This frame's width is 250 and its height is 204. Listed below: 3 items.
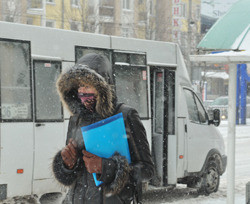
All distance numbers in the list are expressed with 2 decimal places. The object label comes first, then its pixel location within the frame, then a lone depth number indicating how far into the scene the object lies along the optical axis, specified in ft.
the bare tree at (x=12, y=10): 94.73
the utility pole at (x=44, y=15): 132.48
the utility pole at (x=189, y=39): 85.27
